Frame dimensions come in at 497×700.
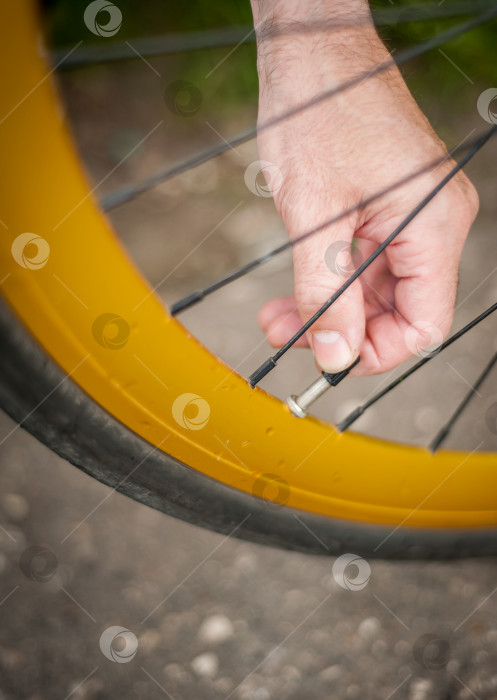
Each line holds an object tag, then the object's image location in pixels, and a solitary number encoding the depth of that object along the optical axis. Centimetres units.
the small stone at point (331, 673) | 52
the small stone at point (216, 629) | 53
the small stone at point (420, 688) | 51
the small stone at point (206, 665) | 51
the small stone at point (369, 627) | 53
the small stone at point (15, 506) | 55
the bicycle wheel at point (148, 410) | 38
